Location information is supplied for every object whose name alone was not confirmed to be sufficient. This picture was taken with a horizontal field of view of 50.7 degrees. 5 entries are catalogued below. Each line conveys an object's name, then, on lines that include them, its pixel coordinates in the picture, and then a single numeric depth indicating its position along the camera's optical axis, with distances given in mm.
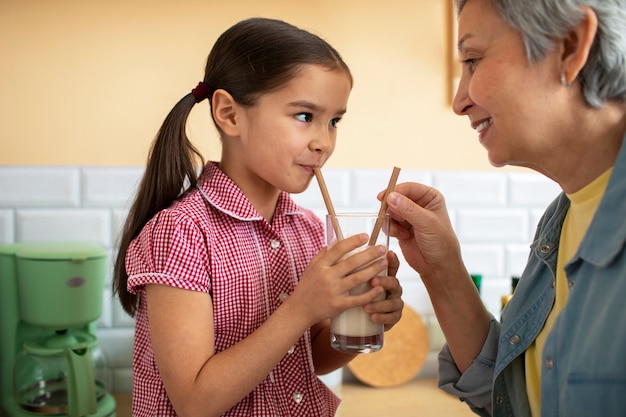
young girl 1027
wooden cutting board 1785
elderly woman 854
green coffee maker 1484
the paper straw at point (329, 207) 1041
